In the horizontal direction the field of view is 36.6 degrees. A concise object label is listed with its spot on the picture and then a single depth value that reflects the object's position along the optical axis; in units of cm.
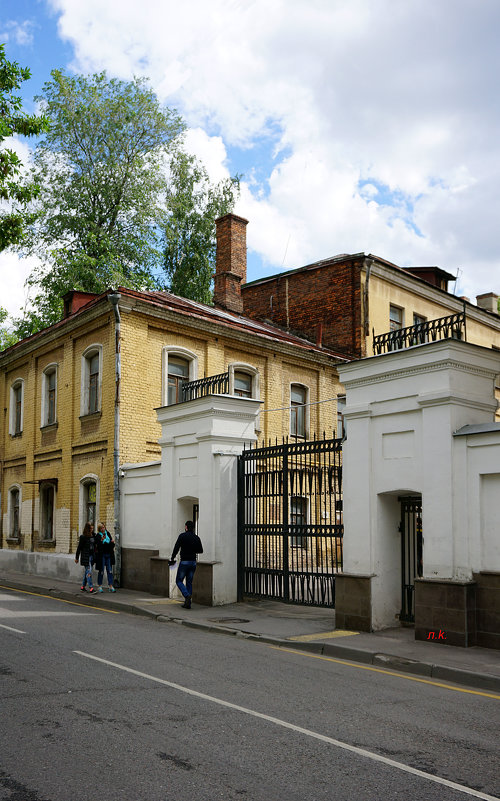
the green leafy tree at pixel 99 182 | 3503
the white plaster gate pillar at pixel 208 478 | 1585
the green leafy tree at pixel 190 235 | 3988
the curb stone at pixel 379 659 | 855
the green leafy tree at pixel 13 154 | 1622
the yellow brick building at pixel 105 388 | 2134
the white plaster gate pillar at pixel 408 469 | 1085
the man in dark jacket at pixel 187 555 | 1519
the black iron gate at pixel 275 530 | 1373
